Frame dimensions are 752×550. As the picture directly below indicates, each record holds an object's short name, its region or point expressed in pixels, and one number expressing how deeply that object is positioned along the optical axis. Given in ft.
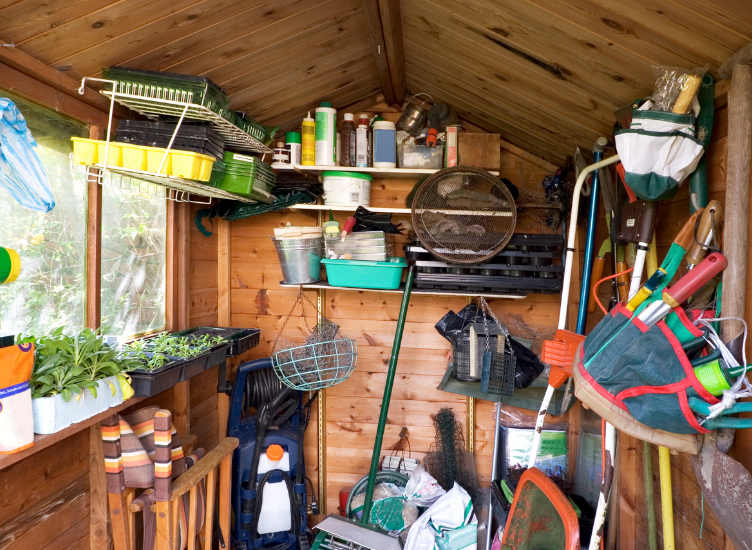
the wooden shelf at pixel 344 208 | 7.82
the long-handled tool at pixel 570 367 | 5.10
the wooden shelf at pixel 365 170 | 7.80
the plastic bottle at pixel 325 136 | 7.88
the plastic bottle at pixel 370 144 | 8.16
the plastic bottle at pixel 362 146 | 7.99
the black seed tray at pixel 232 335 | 6.97
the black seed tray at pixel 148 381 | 5.04
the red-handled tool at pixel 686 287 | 3.96
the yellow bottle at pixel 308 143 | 7.89
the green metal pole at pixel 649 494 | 5.65
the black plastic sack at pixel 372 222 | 7.84
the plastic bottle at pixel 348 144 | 8.18
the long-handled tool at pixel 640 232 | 5.04
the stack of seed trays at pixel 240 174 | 6.44
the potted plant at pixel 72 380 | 3.99
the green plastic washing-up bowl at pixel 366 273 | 7.64
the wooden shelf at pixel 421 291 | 7.57
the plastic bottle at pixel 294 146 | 7.92
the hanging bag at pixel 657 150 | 4.22
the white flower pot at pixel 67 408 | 3.95
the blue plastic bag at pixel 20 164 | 3.94
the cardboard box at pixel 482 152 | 7.66
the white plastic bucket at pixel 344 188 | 7.93
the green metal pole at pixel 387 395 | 7.60
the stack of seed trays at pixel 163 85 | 4.95
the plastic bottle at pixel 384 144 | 7.98
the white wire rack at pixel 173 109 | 4.95
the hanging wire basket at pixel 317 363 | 6.97
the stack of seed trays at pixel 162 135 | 5.28
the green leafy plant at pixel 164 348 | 5.40
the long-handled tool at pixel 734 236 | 3.84
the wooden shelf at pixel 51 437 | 3.61
